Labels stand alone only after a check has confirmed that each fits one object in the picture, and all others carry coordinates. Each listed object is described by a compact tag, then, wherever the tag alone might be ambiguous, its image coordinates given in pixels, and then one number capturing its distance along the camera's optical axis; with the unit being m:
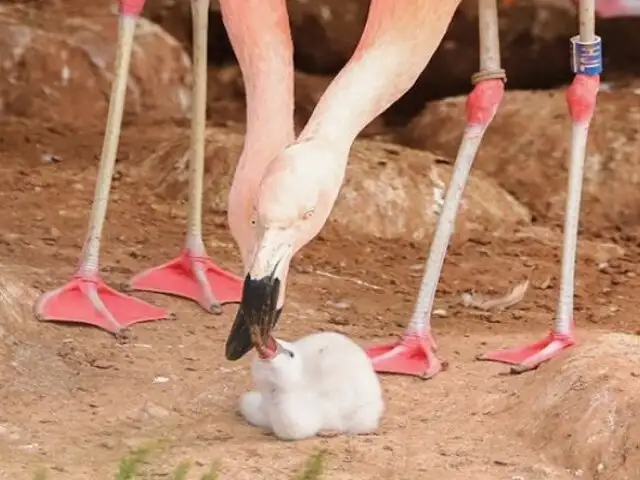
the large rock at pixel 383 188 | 9.20
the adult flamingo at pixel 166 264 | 5.44
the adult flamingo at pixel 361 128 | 4.84
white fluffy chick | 5.24
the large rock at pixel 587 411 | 5.19
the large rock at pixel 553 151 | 9.81
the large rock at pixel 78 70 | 10.98
